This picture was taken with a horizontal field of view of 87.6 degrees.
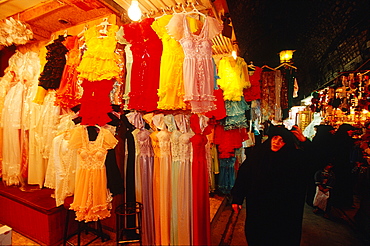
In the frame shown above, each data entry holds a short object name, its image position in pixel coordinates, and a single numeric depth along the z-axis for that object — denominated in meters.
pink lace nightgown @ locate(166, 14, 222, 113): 2.22
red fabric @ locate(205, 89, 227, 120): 3.09
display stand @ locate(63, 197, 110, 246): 2.98
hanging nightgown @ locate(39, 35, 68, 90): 3.07
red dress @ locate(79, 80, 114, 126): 2.46
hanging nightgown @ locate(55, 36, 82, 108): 2.80
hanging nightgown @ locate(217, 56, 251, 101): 3.60
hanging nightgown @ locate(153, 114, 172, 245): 2.62
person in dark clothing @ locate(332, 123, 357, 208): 4.77
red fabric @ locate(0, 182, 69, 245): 2.90
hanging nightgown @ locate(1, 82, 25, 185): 3.79
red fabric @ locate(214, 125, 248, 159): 4.34
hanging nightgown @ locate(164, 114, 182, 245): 2.60
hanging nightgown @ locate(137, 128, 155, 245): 2.75
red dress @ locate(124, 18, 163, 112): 2.42
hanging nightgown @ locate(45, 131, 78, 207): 2.76
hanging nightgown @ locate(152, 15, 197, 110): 2.32
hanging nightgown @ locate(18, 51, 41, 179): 3.73
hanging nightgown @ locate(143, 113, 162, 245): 2.71
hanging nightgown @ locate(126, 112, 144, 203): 2.81
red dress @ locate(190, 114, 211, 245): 2.53
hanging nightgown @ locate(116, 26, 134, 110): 2.56
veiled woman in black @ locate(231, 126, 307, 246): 2.50
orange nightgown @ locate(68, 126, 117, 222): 2.43
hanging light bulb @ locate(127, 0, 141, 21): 2.17
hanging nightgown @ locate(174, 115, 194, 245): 2.54
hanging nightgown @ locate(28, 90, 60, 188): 3.38
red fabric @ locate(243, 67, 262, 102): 4.25
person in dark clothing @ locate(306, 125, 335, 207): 4.88
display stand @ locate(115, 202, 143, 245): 2.61
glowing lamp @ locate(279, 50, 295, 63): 6.62
